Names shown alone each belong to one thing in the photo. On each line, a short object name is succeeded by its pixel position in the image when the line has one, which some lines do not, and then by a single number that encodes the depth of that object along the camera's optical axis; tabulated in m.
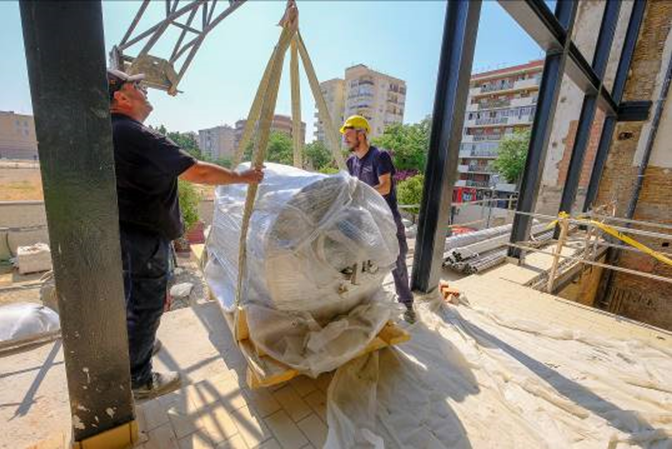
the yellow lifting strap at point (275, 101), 1.62
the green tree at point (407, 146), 23.31
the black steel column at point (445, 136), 2.84
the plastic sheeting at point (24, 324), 2.39
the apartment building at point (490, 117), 32.75
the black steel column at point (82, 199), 0.99
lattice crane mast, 4.27
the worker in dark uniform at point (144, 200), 1.57
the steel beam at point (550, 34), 3.34
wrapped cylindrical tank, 1.59
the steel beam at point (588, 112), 6.19
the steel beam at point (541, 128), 4.68
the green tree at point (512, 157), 23.97
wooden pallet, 1.61
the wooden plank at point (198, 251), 3.03
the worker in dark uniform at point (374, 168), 2.64
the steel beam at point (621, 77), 7.71
